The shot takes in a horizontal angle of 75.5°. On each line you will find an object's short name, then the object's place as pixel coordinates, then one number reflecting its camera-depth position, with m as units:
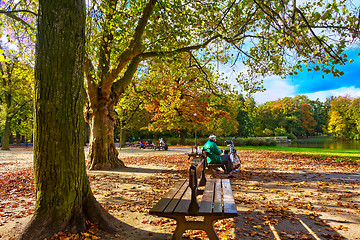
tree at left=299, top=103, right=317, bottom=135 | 75.75
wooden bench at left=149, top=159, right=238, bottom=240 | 2.96
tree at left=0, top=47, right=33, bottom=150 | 24.61
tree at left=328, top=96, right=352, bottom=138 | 55.25
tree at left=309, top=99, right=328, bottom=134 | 86.38
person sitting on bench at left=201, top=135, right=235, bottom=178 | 8.01
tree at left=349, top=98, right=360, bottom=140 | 50.41
